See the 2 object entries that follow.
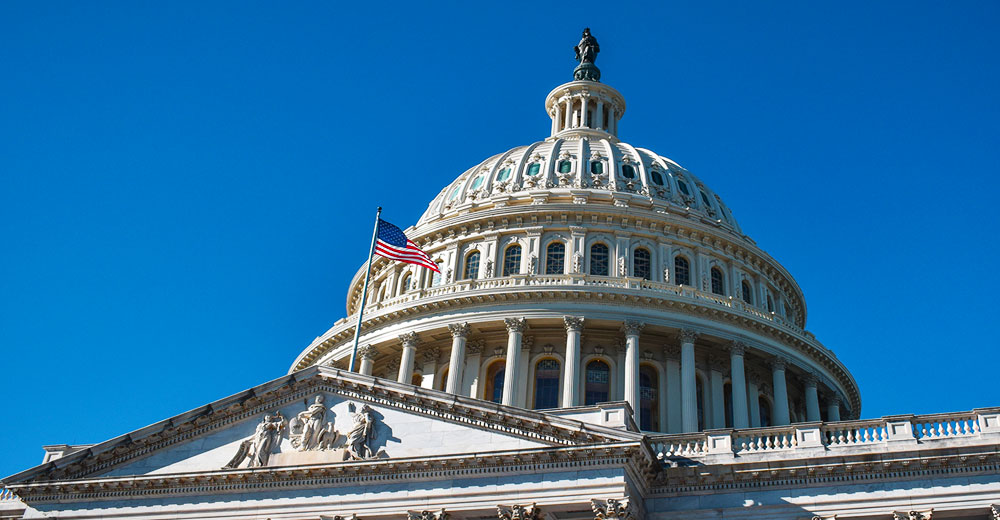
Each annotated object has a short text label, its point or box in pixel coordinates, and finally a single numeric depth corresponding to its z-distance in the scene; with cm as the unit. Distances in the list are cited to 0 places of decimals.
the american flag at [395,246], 4581
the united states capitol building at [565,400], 2997
